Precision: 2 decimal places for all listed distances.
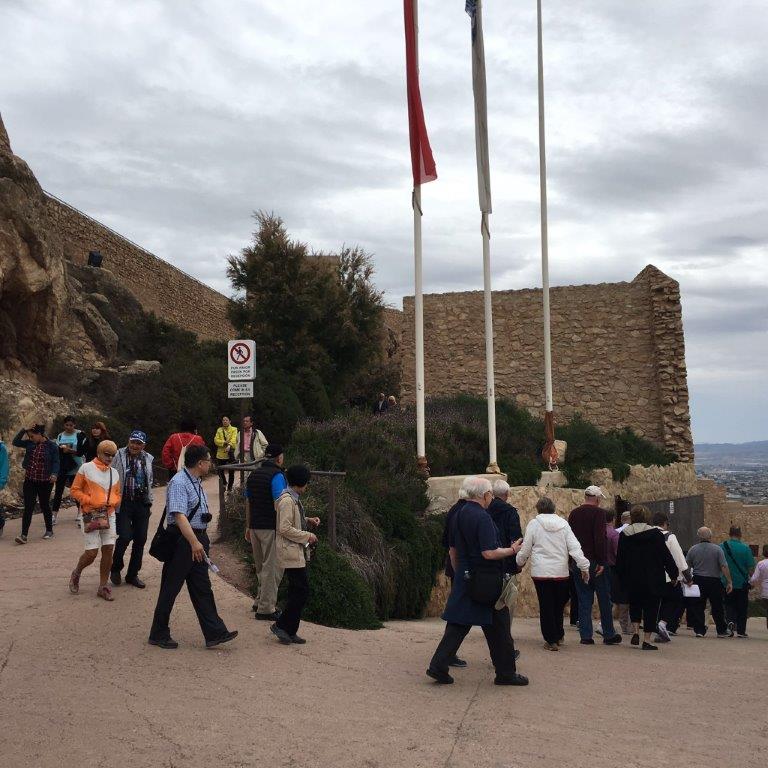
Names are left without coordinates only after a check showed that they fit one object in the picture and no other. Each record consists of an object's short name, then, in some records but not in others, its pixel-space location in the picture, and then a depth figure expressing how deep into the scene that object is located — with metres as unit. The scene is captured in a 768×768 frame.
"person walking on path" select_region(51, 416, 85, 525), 12.93
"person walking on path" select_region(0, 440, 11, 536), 11.17
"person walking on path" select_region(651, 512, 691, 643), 9.42
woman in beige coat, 7.58
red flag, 14.46
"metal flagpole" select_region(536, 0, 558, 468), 16.86
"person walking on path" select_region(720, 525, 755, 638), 12.05
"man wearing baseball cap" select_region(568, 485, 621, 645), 9.32
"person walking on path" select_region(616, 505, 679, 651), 9.30
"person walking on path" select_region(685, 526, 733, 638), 11.63
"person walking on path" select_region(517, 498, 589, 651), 8.55
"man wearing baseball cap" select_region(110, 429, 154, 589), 9.25
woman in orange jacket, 8.65
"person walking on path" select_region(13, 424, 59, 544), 11.84
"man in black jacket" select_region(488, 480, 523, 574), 8.29
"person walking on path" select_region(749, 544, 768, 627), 12.00
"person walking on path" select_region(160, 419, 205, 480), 11.77
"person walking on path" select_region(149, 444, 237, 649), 7.18
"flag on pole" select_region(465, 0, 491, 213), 15.60
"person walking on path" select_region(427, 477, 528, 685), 6.69
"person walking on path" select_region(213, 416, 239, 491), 15.87
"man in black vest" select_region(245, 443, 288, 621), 8.30
